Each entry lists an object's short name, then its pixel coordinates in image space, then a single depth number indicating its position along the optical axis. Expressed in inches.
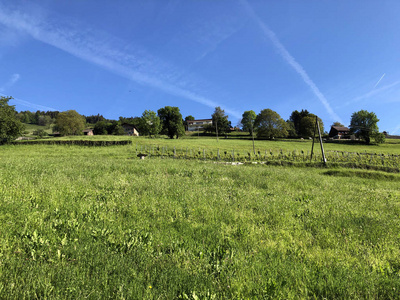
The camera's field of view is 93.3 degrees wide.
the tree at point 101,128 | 5930.1
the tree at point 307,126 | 3941.9
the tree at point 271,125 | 3656.5
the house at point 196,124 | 6855.3
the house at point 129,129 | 5708.7
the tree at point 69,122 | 3443.4
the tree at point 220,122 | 4606.1
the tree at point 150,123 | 3489.2
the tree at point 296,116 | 5228.8
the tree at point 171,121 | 3329.2
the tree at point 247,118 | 4752.0
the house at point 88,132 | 5451.8
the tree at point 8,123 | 2018.9
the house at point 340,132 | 4513.8
